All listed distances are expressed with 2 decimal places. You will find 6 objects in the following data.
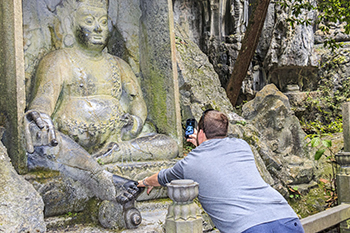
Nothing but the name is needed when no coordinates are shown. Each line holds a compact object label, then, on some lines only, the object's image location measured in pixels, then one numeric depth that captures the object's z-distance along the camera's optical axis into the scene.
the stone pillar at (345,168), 5.04
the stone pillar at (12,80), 3.03
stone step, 2.80
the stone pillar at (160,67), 4.01
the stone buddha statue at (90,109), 3.11
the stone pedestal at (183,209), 1.89
